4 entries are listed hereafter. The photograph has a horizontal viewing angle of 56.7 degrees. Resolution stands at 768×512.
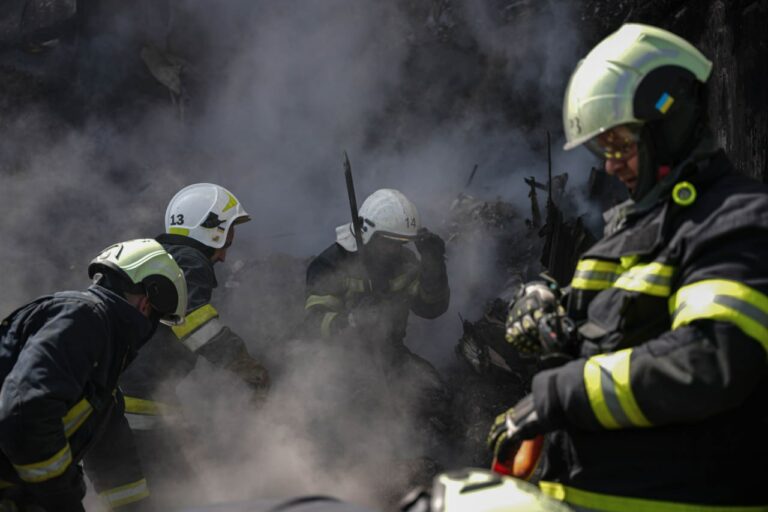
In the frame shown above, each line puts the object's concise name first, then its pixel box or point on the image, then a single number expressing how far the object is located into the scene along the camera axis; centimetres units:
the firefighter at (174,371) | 506
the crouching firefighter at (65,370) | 320
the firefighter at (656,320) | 195
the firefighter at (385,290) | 710
